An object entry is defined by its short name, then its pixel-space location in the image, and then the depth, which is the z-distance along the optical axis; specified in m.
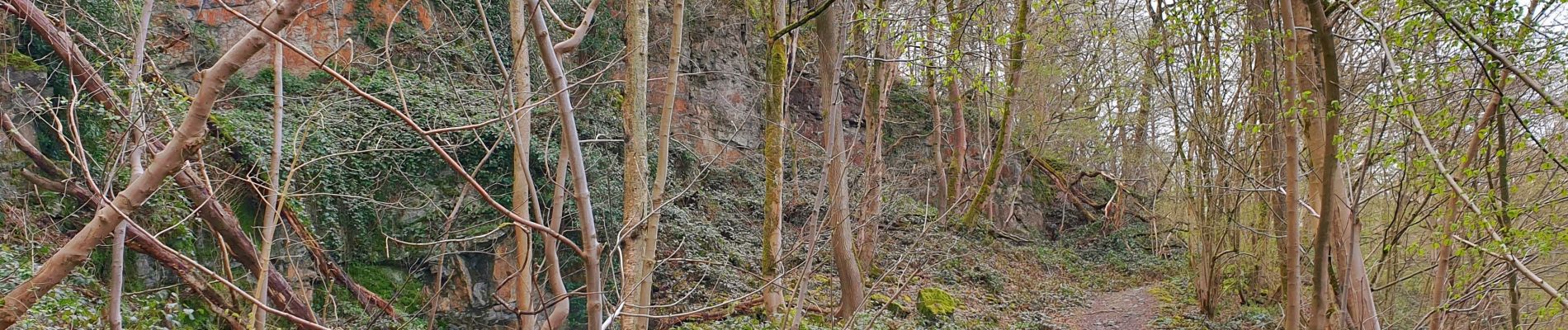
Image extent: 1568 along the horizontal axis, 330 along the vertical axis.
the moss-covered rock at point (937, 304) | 9.26
